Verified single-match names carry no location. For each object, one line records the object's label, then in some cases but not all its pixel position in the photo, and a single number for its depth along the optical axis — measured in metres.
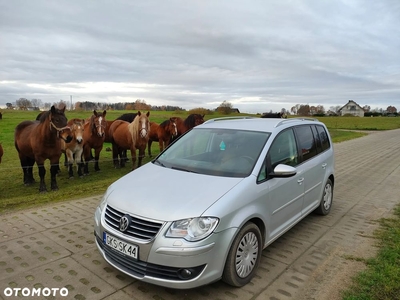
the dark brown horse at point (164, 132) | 12.58
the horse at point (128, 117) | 13.42
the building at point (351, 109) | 113.07
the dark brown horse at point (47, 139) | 6.96
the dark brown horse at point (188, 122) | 13.06
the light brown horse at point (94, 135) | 9.46
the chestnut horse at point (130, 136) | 9.89
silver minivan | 2.65
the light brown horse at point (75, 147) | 8.54
